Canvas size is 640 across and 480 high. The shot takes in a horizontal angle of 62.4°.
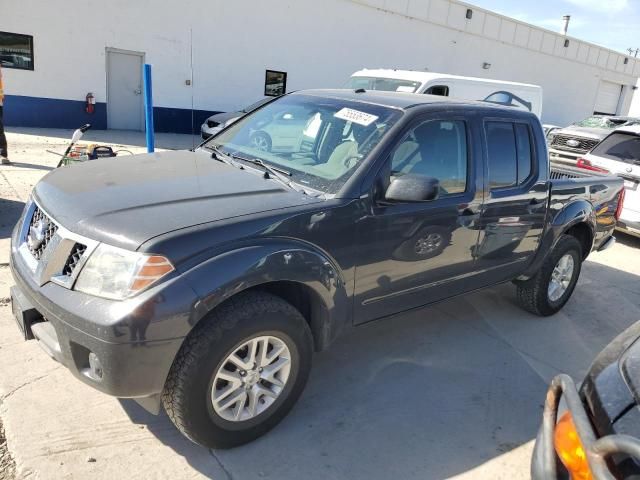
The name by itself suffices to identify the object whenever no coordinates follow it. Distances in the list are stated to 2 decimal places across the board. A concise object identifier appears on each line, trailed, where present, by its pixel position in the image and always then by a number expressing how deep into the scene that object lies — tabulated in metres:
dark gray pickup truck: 2.33
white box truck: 9.27
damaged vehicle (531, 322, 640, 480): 1.55
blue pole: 6.70
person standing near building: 8.51
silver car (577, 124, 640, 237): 7.46
